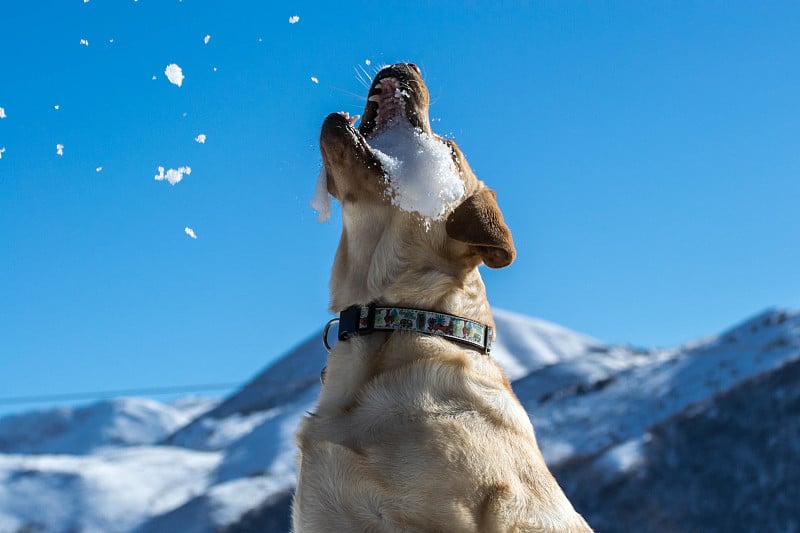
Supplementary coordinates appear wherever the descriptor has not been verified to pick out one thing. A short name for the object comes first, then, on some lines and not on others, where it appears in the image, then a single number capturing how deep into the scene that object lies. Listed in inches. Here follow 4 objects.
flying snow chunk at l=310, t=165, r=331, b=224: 126.8
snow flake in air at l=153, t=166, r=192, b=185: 125.6
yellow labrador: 96.3
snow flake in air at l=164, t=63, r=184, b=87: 122.8
